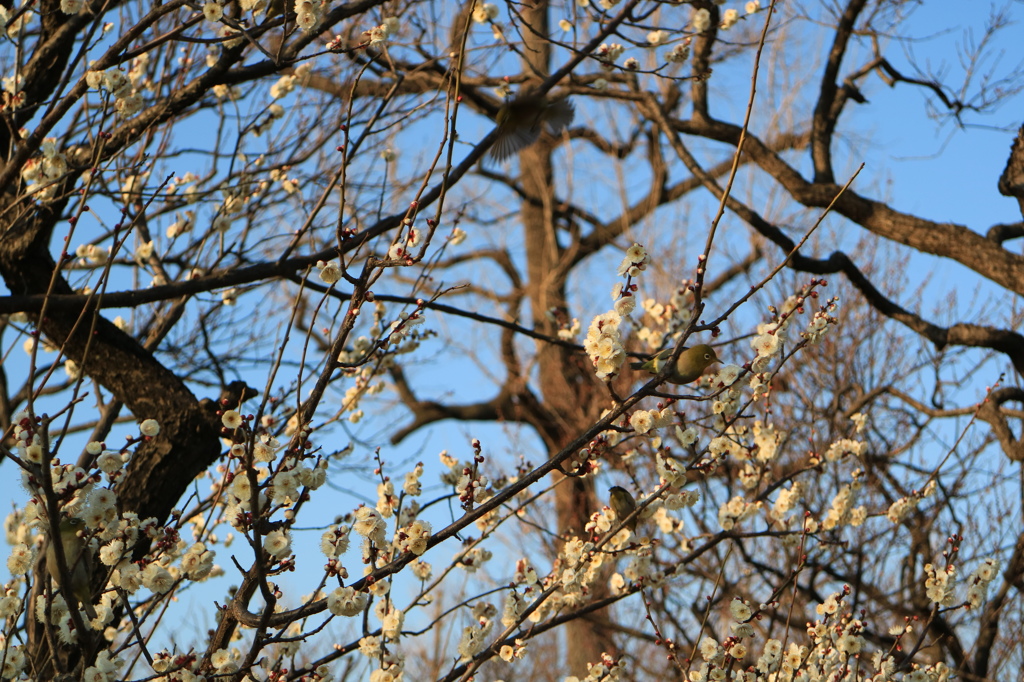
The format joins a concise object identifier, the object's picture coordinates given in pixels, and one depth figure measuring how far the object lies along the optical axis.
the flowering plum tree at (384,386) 4.15
